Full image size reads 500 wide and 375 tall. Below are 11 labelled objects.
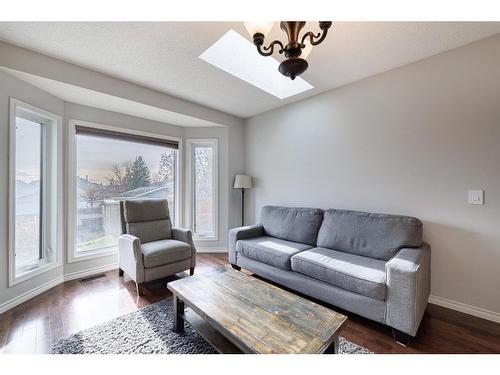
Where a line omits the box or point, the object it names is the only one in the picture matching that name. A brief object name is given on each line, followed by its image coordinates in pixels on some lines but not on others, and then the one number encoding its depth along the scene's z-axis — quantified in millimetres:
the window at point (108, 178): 2746
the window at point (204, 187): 3760
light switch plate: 1837
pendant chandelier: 1186
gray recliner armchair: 2289
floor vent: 2555
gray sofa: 1544
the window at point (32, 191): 2062
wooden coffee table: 1066
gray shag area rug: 1458
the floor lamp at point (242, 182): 3607
